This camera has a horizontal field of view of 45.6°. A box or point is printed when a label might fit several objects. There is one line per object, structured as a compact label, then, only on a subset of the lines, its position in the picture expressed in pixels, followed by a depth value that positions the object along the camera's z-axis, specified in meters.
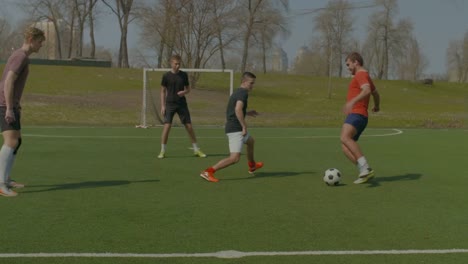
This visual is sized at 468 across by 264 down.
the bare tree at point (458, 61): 87.52
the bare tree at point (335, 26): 66.56
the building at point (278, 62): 72.16
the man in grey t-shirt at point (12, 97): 7.02
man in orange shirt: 8.47
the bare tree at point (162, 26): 35.97
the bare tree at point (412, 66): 90.94
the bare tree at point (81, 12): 60.22
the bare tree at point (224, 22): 39.59
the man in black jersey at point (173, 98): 11.54
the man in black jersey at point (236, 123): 8.56
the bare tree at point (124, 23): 56.72
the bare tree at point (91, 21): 60.06
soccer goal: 23.07
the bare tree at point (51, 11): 61.31
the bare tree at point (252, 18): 47.56
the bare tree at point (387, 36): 72.25
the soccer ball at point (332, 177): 8.31
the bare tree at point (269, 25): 52.88
